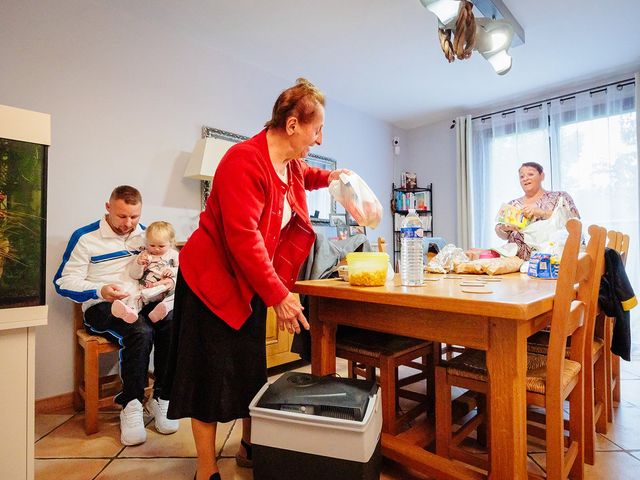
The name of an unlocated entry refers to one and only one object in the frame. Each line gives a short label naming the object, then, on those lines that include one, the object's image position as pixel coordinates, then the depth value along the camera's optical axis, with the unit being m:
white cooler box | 1.01
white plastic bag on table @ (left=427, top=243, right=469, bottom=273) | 1.91
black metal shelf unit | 4.85
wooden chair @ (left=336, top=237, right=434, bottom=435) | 1.53
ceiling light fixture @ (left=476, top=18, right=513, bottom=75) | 2.24
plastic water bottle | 1.31
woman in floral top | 2.46
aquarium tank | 0.94
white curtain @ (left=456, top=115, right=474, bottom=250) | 4.44
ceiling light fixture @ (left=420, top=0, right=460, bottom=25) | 2.06
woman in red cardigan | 1.11
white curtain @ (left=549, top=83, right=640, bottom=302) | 3.45
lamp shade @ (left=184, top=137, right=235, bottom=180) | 2.60
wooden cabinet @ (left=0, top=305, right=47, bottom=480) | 0.97
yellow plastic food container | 1.31
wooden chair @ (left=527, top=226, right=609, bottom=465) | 1.44
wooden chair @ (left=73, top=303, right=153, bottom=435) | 1.82
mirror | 3.73
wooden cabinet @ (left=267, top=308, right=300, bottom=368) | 2.62
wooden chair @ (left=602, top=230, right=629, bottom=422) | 1.83
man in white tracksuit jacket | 1.79
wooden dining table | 1.02
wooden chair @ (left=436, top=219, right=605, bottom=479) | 1.11
